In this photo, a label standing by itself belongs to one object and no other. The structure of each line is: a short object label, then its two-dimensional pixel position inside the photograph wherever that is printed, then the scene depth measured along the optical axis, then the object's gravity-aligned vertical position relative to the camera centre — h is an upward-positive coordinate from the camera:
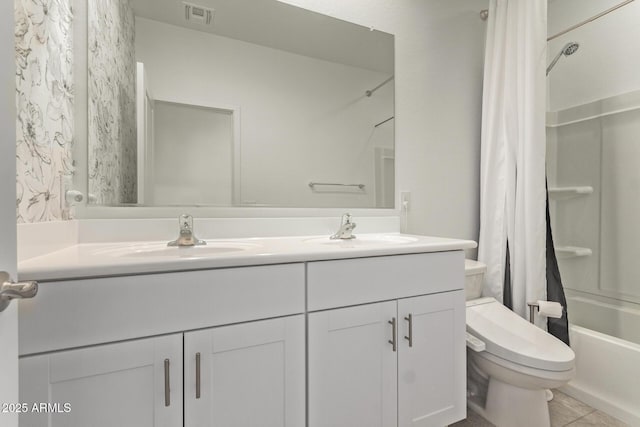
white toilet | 1.13 -0.60
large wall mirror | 1.21 +0.48
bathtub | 1.37 -0.77
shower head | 1.96 +1.06
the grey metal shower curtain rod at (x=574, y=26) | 1.71 +1.15
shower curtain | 1.55 +0.32
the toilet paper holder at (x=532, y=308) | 1.51 -0.48
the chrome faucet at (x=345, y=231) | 1.43 -0.09
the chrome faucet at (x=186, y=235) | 1.14 -0.09
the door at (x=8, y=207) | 0.46 +0.01
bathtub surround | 1.82 +0.31
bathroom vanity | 0.69 -0.35
